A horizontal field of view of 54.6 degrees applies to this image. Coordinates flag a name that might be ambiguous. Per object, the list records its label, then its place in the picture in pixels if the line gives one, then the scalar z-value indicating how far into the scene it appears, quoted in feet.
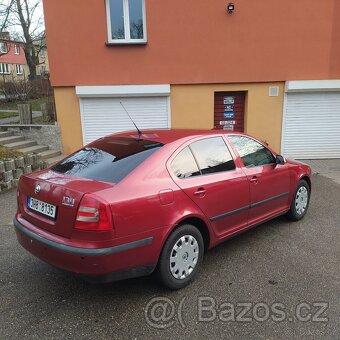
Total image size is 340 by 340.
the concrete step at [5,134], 32.76
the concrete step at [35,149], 30.65
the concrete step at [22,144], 30.90
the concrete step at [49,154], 30.99
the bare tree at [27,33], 84.07
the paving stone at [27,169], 24.37
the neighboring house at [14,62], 149.79
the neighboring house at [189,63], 31.60
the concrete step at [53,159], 30.31
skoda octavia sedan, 8.89
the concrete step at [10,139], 31.25
